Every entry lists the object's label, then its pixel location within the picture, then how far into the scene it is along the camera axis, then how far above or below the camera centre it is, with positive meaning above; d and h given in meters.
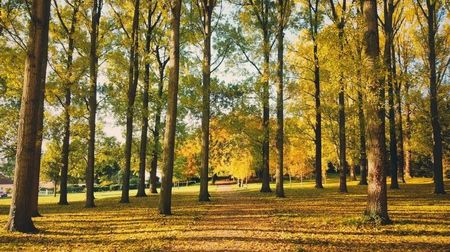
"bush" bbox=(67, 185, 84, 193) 75.56 -4.94
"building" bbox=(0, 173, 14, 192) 105.04 -5.39
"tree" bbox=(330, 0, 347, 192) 24.42 +1.86
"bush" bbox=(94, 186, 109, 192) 71.36 -4.50
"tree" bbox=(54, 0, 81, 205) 19.27 +3.92
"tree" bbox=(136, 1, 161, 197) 26.23 +4.44
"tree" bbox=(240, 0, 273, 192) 26.83 +9.06
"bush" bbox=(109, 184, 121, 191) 70.81 -4.29
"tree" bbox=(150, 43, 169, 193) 30.89 +3.39
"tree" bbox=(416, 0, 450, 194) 21.52 +3.01
